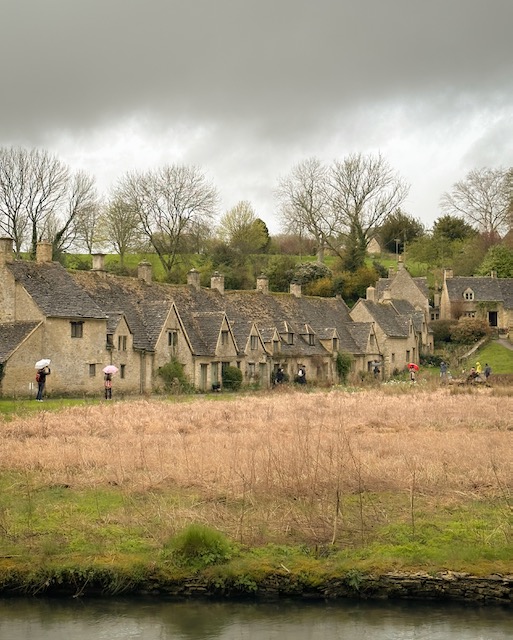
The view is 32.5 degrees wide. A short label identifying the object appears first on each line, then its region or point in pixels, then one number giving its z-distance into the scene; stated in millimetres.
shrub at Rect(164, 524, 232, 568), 16375
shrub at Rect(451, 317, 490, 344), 86000
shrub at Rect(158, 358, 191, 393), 56969
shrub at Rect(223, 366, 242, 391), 62688
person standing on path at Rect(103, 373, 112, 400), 47688
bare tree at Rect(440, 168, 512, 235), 113688
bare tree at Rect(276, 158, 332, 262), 106250
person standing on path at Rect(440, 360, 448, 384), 59306
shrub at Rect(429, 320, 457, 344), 90500
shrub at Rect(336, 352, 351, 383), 75312
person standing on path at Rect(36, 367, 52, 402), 44906
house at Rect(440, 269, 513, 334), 91188
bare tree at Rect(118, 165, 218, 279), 94375
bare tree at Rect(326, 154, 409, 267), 103938
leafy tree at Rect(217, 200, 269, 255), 105125
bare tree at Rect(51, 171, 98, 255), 85000
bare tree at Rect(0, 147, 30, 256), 81062
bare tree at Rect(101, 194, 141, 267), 93938
